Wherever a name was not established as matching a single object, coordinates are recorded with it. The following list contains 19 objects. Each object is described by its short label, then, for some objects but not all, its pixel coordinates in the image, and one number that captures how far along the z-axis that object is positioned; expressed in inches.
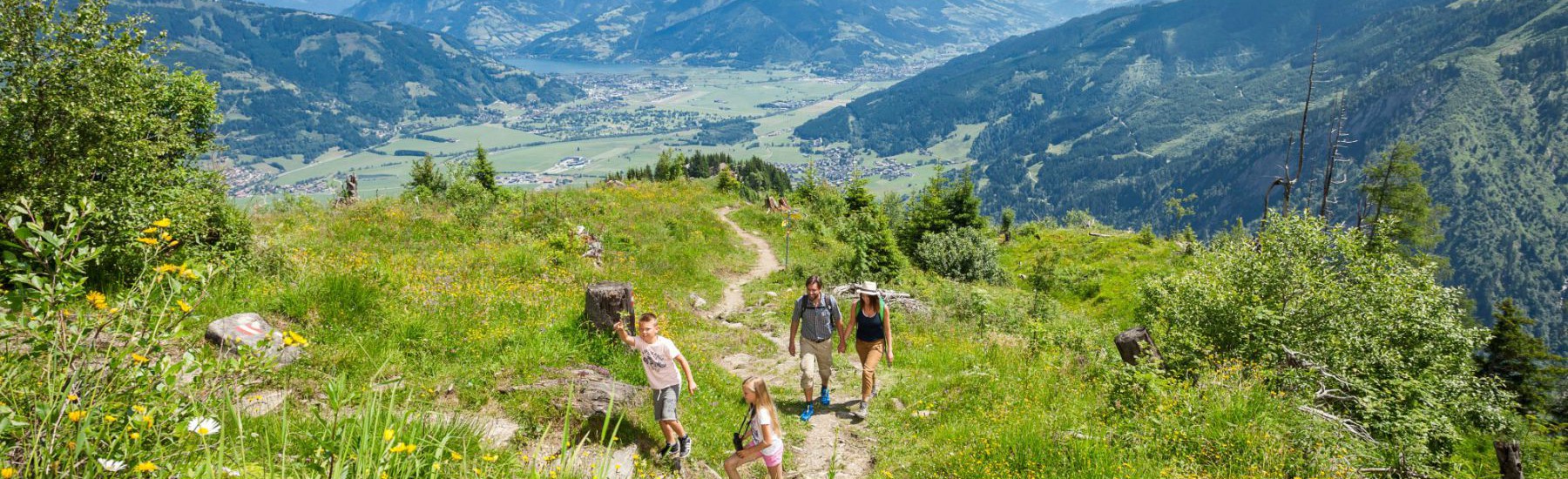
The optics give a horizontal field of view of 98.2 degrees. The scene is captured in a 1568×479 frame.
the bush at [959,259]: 1134.4
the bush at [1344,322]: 566.3
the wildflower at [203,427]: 124.2
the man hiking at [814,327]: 401.4
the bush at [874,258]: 888.3
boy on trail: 309.9
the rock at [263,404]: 214.8
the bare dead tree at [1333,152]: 1182.6
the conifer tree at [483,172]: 1334.9
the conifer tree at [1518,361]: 1293.1
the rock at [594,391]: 319.9
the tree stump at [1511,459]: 348.5
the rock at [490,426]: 250.8
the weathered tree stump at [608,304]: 398.3
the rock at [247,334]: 304.3
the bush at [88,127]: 330.6
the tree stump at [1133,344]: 454.3
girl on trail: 286.5
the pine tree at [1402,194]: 1640.0
